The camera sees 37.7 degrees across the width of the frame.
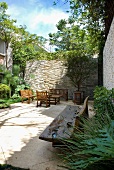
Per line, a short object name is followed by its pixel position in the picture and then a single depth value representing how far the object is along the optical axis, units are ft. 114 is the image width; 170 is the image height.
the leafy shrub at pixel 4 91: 34.01
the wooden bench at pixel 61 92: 37.62
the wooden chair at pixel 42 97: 29.07
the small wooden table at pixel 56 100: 30.85
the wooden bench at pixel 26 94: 33.22
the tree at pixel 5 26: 37.55
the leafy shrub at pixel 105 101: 11.93
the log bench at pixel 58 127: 9.18
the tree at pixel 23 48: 42.70
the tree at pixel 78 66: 33.94
